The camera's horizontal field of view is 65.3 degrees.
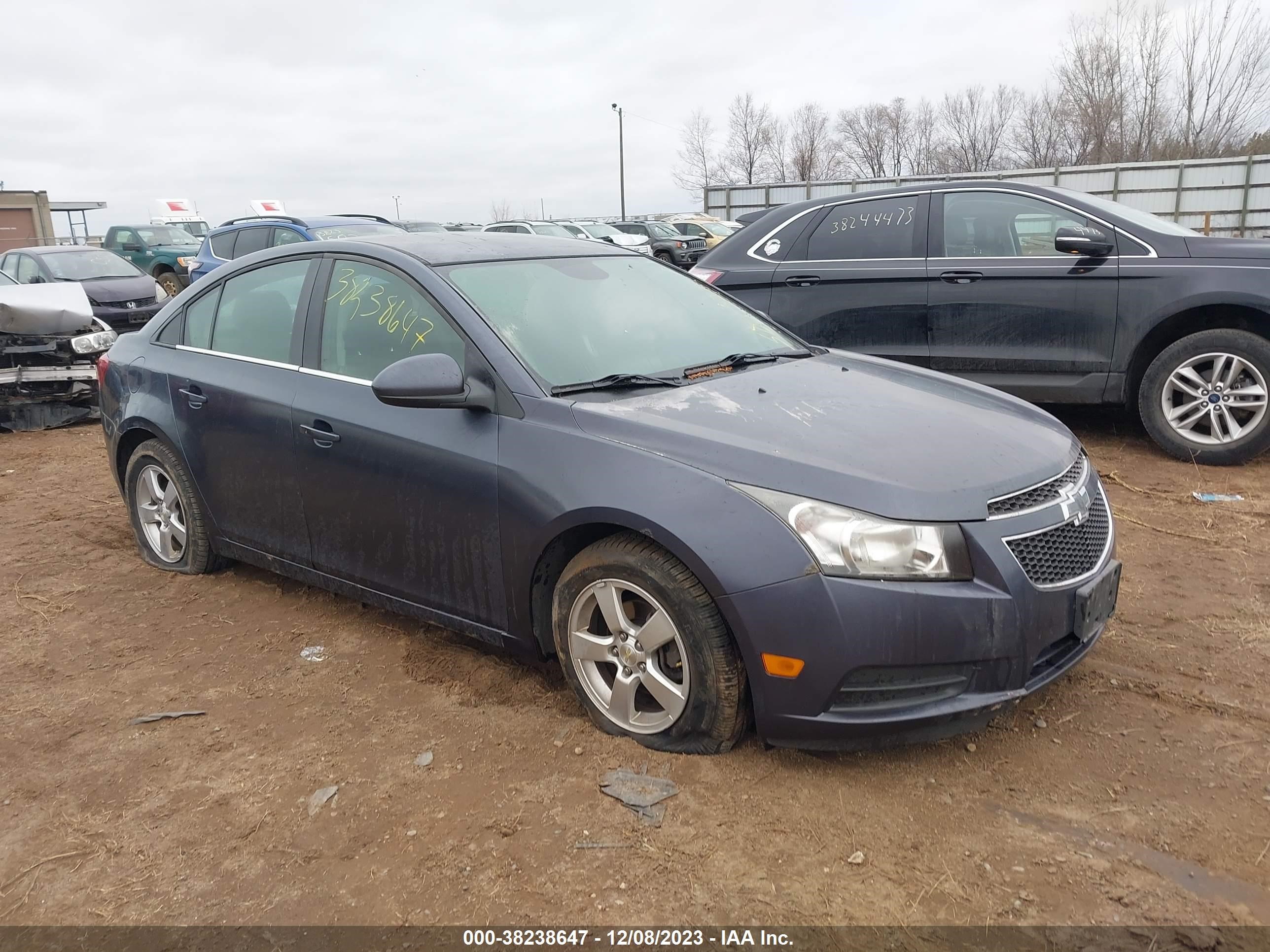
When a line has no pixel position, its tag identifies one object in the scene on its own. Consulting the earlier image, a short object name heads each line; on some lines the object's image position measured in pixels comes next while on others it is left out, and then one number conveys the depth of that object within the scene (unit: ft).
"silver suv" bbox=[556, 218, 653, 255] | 83.66
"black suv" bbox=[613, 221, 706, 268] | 84.43
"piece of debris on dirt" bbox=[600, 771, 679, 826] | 9.05
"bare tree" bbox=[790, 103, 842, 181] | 189.06
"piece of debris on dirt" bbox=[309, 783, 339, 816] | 9.45
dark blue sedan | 8.86
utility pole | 177.58
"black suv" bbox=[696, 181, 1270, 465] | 19.54
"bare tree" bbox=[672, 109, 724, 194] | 192.03
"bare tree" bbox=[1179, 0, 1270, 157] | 115.65
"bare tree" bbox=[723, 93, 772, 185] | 189.06
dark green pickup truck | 68.18
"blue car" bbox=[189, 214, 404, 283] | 40.37
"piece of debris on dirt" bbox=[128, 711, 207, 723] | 11.37
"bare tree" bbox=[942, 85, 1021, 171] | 170.71
